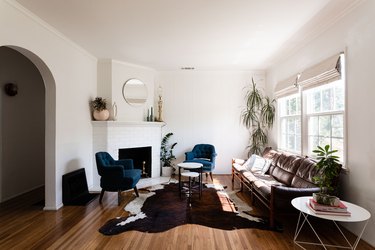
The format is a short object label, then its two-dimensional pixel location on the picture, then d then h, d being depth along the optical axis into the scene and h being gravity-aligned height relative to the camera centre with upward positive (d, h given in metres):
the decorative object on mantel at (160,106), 5.75 +0.52
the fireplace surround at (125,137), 4.77 -0.26
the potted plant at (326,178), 2.11 -0.53
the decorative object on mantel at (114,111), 4.96 +0.33
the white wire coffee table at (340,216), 1.96 -0.80
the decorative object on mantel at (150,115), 5.49 +0.27
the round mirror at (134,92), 5.18 +0.81
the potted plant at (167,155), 5.65 -0.77
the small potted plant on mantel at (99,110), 4.66 +0.33
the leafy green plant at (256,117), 5.50 +0.23
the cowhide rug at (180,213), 2.89 -1.30
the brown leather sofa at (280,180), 2.71 -0.84
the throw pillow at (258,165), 4.30 -0.77
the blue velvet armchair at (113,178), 3.65 -0.87
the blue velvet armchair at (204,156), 4.94 -0.73
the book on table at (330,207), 2.04 -0.76
